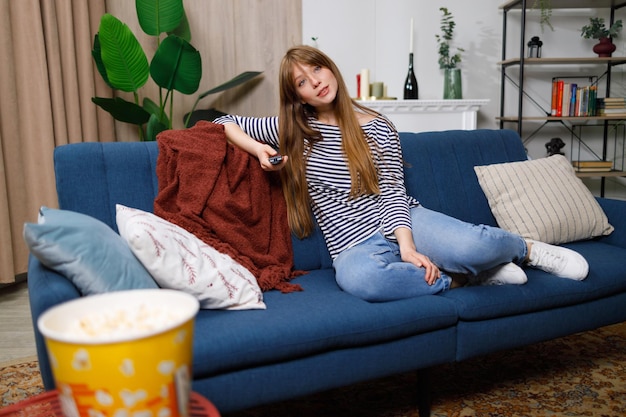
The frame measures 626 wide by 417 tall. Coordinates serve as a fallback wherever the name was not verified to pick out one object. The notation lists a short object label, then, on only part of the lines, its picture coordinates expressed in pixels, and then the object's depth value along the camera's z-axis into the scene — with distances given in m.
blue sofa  1.24
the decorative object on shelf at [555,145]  3.66
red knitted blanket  1.59
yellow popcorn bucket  0.59
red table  0.76
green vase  3.62
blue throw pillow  1.12
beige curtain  2.73
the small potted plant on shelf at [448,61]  3.63
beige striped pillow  1.97
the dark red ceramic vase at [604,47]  3.65
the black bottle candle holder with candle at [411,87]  3.57
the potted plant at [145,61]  2.81
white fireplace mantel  3.54
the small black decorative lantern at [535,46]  3.65
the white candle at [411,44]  3.51
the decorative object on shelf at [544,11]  3.62
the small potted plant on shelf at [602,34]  3.64
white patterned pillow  1.27
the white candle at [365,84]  3.53
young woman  1.62
